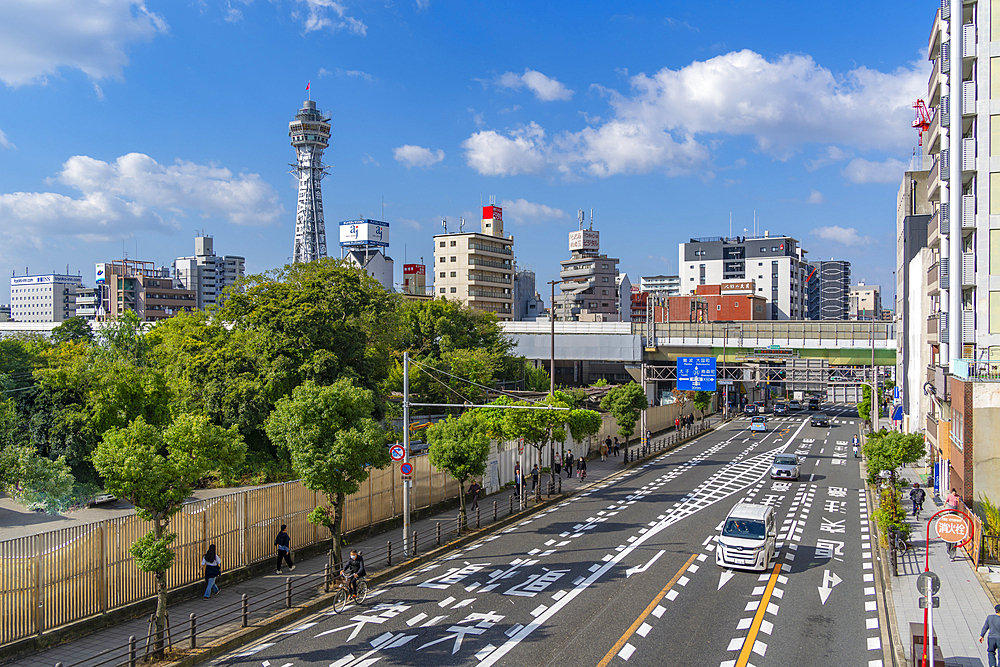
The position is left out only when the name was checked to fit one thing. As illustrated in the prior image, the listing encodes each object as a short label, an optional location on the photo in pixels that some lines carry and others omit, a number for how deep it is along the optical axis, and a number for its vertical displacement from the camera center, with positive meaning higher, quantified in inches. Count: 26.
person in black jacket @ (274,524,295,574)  909.2 -250.9
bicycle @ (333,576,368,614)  781.9 -272.9
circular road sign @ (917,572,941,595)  533.0 -178.4
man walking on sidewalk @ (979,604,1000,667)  566.9 -231.8
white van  900.6 -246.9
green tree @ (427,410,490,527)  1112.8 -157.7
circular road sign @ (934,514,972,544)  801.6 -205.1
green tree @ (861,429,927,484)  1222.9 -182.0
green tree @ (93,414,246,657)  617.6 -103.5
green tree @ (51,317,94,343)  4111.7 +118.7
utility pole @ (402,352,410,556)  976.3 -145.7
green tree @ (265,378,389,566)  824.9 -103.6
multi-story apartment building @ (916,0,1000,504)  1252.5 +263.6
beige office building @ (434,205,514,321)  4825.3 +545.2
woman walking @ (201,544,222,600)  800.3 -244.5
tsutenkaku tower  6875.0 +1740.3
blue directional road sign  2474.2 -87.4
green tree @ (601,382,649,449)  2011.6 -165.3
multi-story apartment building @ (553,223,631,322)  6579.7 +605.7
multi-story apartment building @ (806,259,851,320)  7480.3 +592.0
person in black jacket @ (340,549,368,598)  799.1 -249.5
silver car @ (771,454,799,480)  1642.5 -281.0
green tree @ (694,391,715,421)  3186.5 -239.9
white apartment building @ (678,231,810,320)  6604.3 +773.4
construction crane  1786.2 +586.0
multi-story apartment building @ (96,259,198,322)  6756.9 +535.5
